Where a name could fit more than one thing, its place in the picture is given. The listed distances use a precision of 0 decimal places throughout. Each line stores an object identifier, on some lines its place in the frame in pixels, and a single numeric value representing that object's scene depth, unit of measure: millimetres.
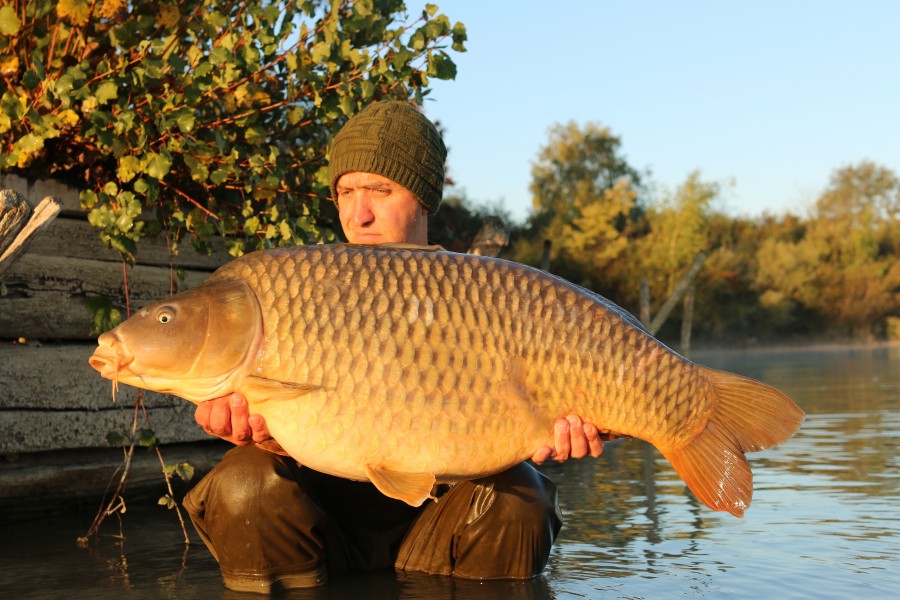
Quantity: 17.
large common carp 2486
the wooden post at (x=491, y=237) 6129
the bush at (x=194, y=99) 3910
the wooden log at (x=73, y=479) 4172
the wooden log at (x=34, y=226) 3367
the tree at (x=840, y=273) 38625
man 2904
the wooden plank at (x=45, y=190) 4348
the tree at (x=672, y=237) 33250
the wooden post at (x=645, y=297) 13371
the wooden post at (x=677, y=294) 11797
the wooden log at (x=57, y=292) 4273
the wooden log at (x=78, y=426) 4098
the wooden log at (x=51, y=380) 4117
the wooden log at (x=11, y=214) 3252
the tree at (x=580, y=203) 31969
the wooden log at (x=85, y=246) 4438
